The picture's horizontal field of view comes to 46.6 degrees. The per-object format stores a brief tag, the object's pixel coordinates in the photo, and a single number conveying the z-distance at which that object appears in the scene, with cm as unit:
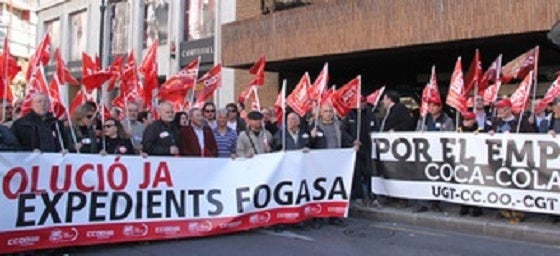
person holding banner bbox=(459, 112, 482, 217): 914
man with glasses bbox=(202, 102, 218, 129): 959
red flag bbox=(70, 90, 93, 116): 1102
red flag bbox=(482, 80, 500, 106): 1016
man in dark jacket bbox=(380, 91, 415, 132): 1017
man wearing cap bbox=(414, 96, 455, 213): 966
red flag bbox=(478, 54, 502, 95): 1029
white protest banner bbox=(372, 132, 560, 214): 833
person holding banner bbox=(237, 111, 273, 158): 863
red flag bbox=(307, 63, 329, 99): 973
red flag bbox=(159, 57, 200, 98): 1171
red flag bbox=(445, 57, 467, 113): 940
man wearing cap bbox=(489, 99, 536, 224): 920
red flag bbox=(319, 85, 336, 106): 1030
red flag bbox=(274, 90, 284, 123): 1075
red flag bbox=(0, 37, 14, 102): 897
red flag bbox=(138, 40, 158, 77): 1182
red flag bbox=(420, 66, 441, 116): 966
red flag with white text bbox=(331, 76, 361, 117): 1008
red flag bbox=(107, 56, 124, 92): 1225
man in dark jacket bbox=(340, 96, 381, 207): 1022
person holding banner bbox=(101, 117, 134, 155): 819
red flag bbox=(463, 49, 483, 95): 973
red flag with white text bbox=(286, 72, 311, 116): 999
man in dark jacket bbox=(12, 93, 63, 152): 714
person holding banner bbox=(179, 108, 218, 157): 858
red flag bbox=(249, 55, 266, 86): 1205
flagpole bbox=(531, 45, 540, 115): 948
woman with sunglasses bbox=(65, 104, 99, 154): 810
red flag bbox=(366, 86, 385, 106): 1247
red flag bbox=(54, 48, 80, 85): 1009
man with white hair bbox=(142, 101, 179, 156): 824
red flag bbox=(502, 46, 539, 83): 992
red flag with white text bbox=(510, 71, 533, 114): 912
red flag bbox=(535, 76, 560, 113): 952
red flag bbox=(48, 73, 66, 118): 952
